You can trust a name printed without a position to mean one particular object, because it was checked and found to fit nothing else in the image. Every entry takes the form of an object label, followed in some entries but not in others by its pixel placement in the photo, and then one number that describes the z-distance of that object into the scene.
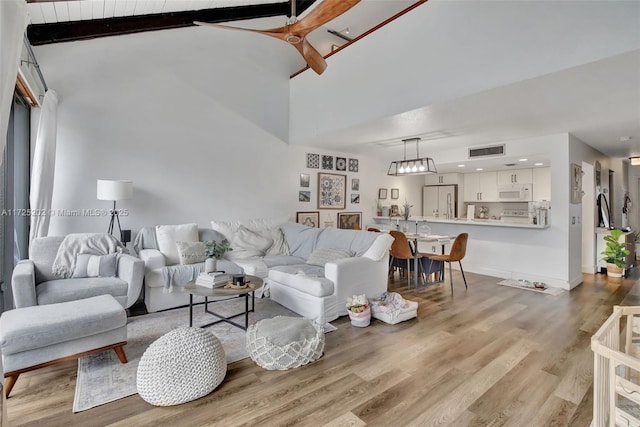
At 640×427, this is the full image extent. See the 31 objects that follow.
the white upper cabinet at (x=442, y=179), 7.83
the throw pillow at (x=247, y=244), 4.56
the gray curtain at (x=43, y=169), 3.24
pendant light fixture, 5.07
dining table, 4.66
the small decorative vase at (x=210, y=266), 3.18
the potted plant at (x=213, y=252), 3.19
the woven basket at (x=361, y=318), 3.17
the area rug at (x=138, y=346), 2.07
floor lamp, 3.64
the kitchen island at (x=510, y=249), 4.82
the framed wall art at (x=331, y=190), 6.31
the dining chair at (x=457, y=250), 4.54
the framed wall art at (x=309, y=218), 5.98
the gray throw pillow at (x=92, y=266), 3.21
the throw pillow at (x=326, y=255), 3.90
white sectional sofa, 3.37
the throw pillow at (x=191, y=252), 3.90
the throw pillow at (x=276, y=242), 4.83
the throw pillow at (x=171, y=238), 3.98
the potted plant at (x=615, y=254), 5.21
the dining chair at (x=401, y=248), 4.62
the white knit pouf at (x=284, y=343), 2.36
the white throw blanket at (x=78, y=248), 3.15
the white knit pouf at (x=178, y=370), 1.93
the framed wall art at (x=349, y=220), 6.62
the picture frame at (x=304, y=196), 6.02
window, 3.09
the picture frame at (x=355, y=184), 6.85
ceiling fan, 2.07
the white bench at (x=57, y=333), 1.99
